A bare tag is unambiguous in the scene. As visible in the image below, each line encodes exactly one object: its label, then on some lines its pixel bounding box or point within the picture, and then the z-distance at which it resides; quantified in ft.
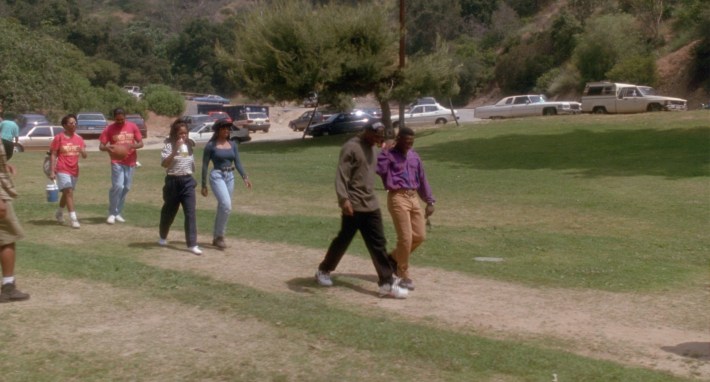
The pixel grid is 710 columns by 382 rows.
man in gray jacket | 29.07
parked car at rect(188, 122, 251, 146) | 151.64
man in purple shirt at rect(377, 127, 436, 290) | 29.55
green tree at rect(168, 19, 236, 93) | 331.98
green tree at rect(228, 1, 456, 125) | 127.24
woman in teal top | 36.73
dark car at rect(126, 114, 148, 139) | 176.13
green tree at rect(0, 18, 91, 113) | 146.41
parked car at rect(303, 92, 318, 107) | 134.51
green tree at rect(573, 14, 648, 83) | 202.80
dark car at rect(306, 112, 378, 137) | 156.66
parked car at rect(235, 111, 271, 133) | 192.38
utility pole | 130.93
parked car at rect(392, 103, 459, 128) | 163.43
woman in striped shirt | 35.96
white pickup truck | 136.98
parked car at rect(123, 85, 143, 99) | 250.94
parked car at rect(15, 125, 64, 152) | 125.70
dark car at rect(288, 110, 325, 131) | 189.66
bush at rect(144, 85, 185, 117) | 238.07
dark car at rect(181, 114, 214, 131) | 169.11
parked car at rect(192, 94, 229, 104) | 276.08
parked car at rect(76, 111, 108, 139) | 164.04
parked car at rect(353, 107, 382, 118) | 181.16
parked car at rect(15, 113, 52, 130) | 128.01
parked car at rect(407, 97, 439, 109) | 174.97
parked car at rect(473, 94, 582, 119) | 151.33
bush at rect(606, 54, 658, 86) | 185.68
